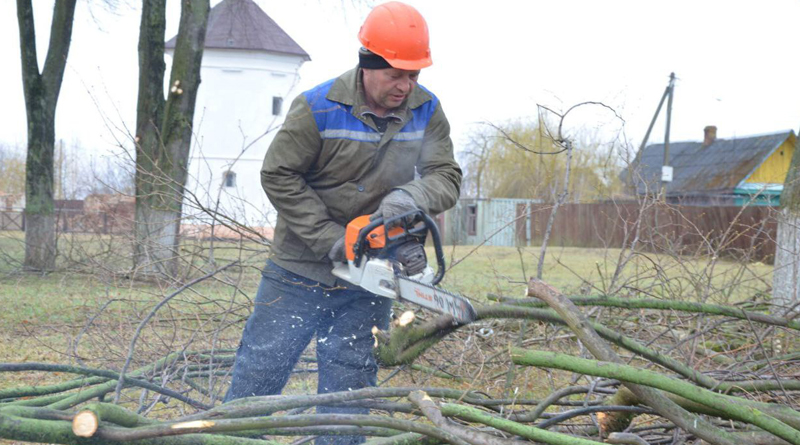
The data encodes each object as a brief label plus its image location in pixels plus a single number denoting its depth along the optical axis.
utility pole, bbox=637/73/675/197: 23.00
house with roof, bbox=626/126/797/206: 32.03
